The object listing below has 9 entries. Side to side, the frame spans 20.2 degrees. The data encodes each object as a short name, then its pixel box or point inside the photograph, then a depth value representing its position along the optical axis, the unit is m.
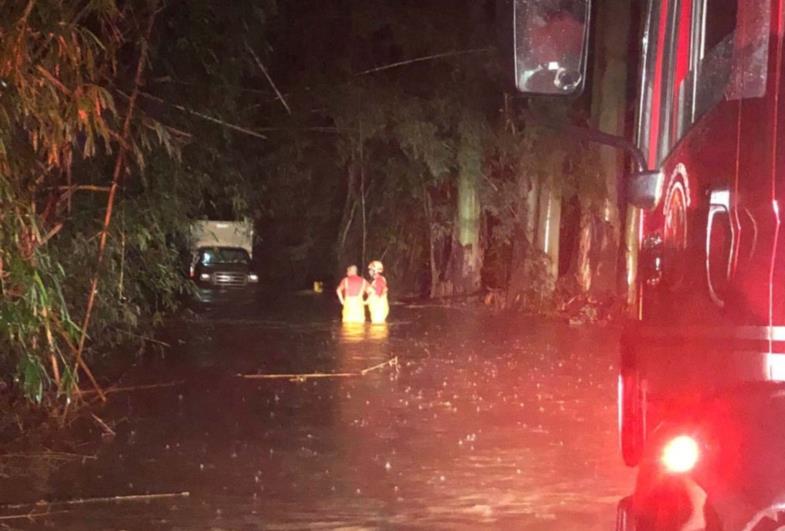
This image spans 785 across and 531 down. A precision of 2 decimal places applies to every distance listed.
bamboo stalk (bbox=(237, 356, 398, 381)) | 24.54
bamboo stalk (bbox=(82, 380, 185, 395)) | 22.07
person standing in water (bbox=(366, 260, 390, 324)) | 37.92
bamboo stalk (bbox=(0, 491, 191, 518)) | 13.47
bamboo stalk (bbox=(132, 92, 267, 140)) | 22.34
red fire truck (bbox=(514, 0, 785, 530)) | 5.42
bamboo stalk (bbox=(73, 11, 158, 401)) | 17.63
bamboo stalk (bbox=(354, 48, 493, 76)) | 39.44
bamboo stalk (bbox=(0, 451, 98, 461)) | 16.07
